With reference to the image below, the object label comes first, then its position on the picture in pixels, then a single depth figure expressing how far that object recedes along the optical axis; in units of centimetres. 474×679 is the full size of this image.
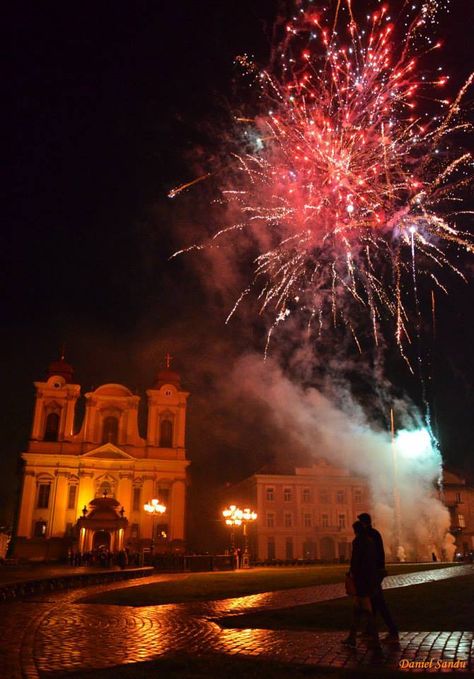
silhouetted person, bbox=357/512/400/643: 820
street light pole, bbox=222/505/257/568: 3647
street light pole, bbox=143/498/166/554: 3616
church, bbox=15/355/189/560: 4691
